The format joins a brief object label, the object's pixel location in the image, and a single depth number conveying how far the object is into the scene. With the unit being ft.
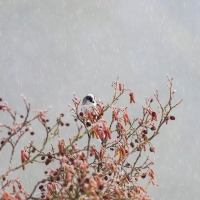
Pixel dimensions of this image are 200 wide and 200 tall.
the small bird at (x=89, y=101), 48.01
